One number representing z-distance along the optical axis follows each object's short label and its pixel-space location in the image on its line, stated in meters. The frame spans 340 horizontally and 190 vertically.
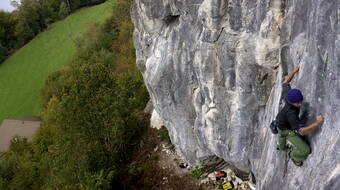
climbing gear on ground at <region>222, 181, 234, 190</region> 16.70
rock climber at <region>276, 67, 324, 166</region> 6.68
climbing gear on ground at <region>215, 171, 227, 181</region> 17.47
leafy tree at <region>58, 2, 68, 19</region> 66.44
